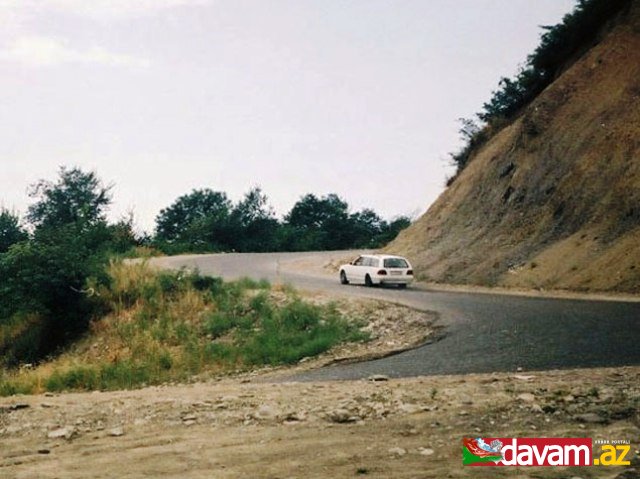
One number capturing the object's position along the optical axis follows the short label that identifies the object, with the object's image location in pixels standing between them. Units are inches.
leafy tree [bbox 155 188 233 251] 2947.8
